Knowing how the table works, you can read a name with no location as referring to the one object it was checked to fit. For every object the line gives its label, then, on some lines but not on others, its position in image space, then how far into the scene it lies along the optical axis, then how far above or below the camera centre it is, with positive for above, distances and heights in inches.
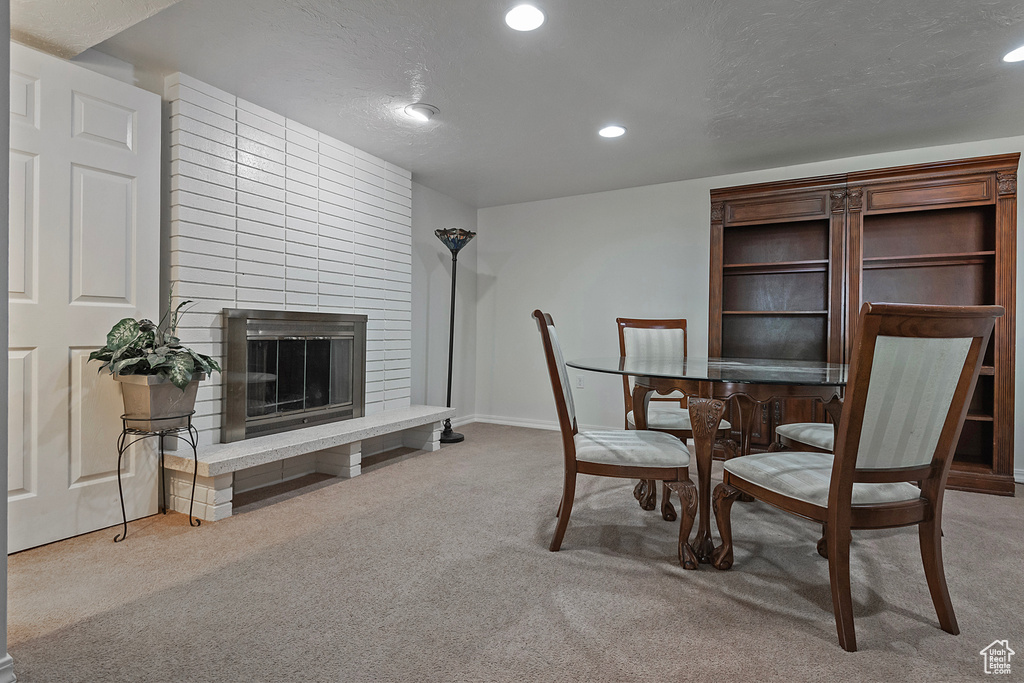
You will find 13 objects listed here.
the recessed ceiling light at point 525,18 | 78.5 +51.0
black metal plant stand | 87.5 -18.1
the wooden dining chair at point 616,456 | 74.5 -17.7
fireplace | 109.4 -8.9
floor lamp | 165.0 +31.8
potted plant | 84.8 -6.4
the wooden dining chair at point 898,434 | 52.5 -10.0
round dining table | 69.8 -6.7
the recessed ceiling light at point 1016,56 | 88.3 +51.5
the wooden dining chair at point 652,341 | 121.9 -0.4
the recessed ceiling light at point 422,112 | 113.6 +51.6
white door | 80.4 +9.5
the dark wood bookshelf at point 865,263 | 119.7 +22.2
